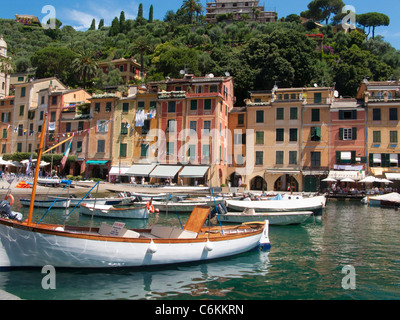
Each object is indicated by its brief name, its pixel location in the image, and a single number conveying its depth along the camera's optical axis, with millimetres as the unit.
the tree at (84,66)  70156
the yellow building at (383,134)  44312
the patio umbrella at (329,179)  42625
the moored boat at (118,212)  26516
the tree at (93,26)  150900
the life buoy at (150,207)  27381
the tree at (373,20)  108188
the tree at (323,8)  117500
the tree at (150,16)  135500
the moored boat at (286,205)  26016
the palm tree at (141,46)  79562
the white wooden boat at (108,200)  30855
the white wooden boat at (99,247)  11766
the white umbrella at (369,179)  41362
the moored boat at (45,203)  30603
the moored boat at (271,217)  22797
